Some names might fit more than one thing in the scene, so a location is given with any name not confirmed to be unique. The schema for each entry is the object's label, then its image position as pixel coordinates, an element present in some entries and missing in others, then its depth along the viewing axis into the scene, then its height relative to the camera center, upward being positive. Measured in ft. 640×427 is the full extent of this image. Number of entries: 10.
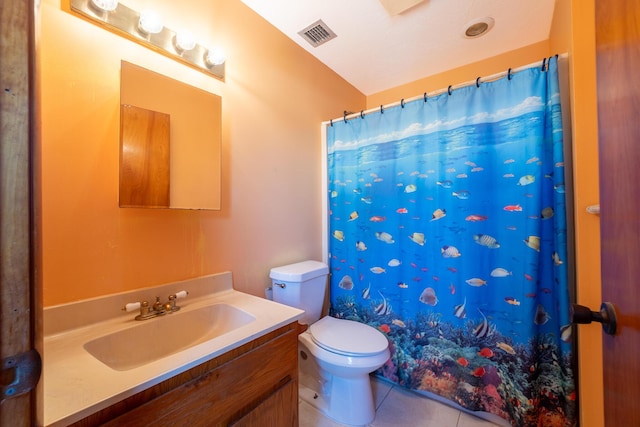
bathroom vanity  1.89 -1.38
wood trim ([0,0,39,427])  1.01 +0.04
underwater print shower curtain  4.10 -0.63
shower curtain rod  4.17 +2.48
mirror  3.29 +1.10
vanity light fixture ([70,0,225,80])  3.08 +2.59
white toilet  4.23 -2.37
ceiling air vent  5.33 +4.04
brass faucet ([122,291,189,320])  3.19 -1.20
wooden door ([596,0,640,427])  1.43 +0.11
